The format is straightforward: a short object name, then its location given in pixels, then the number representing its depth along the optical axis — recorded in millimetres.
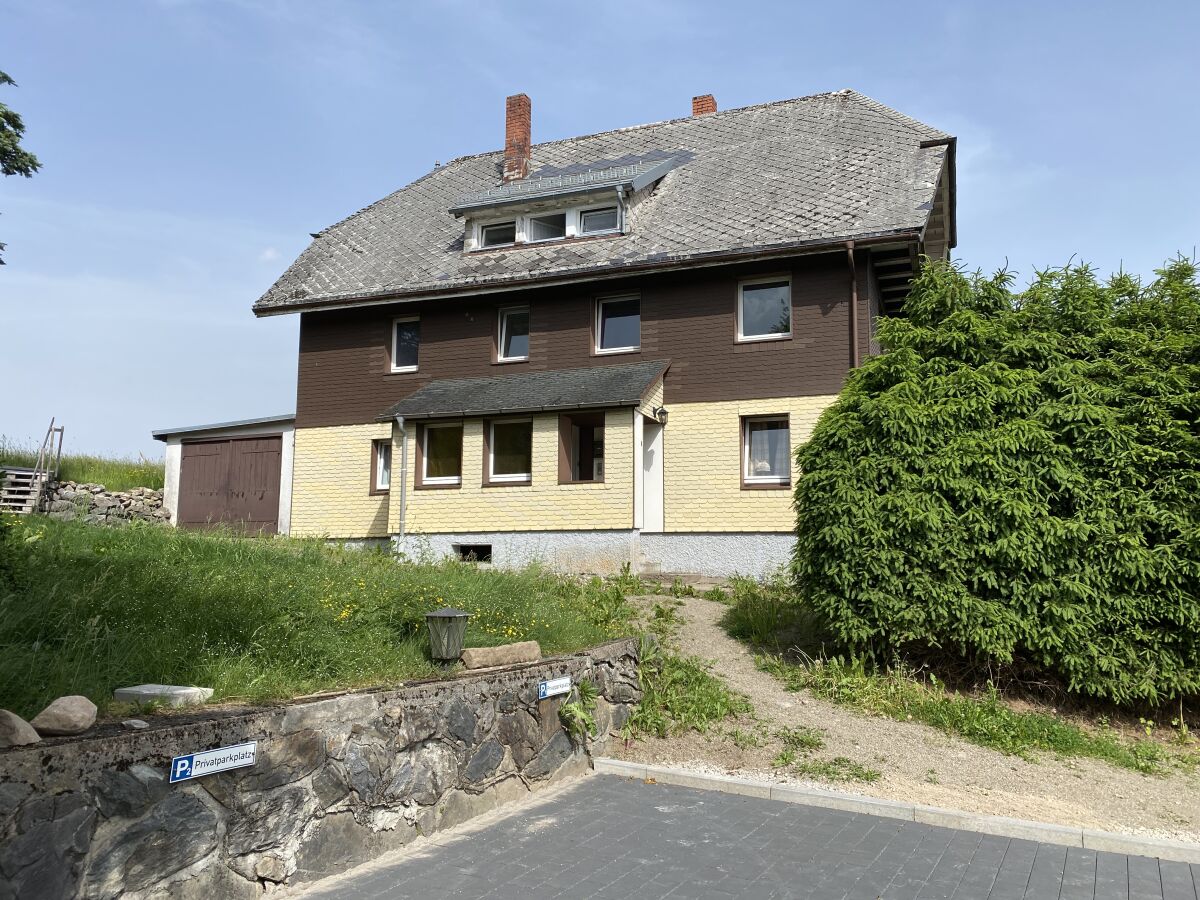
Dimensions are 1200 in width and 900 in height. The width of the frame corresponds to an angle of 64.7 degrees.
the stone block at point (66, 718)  4328
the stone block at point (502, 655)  7383
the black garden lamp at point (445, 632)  7191
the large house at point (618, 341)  17203
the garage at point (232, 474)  21625
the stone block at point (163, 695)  5086
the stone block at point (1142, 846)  6375
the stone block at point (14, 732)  4008
